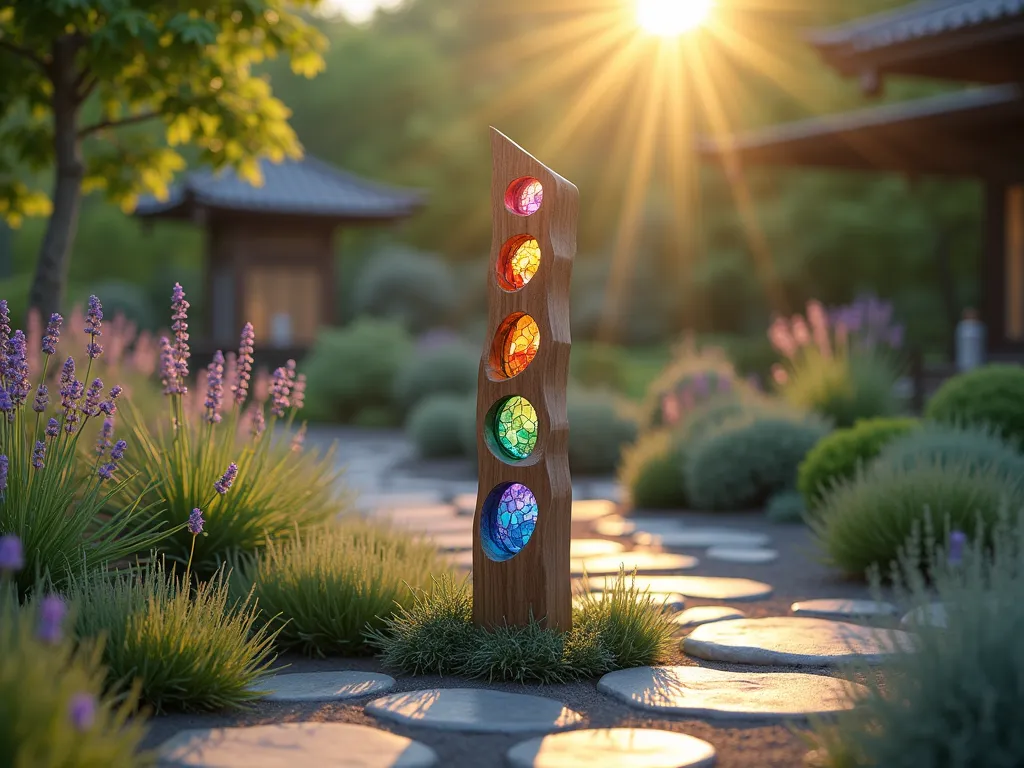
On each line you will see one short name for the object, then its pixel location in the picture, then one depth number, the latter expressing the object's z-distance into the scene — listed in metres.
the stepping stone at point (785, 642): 3.62
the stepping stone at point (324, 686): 3.20
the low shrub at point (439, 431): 11.45
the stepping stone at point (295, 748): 2.56
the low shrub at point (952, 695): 2.28
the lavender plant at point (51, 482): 3.30
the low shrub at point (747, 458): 7.46
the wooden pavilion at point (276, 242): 19.31
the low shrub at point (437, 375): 14.92
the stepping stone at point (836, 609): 4.33
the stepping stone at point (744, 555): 5.71
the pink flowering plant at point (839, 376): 9.11
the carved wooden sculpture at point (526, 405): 3.48
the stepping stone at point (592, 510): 7.32
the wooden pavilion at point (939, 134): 9.36
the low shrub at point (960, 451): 5.44
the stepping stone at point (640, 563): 5.30
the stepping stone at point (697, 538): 6.22
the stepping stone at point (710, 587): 4.75
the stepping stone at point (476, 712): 2.91
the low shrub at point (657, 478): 7.83
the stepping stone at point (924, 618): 2.46
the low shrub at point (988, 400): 6.63
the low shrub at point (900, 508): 4.84
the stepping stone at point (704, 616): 4.21
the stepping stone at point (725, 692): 3.07
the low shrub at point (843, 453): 6.34
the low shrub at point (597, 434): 10.02
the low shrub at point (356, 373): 16.22
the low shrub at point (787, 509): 7.05
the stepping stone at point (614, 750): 2.62
